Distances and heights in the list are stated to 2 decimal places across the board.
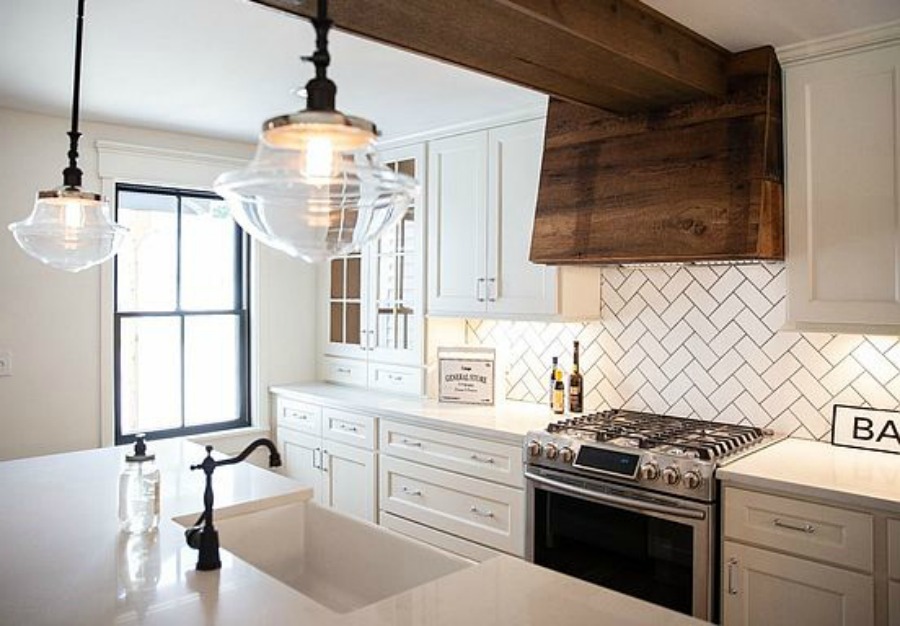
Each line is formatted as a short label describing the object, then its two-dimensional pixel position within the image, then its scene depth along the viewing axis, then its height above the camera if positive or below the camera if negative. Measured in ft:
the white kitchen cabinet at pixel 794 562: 7.25 -2.54
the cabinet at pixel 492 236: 11.37 +1.40
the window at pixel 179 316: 13.73 +0.02
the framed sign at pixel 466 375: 12.47 -0.99
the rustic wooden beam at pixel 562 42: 6.22 +2.65
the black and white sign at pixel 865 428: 8.77 -1.34
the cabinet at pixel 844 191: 8.11 +1.50
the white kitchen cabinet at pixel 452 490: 10.48 -2.67
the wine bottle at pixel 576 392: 11.54 -1.17
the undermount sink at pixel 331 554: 6.01 -2.14
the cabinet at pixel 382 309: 13.52 +0.18
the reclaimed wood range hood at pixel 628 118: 6.55 +2.58
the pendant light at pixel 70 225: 6.64 +0.86
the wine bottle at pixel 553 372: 11.78 -0.88
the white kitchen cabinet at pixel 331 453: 12.80 -2.55
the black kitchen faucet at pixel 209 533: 5.45 -1.63
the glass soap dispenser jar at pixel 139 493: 6.20 -1.51
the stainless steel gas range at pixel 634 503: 8.18 -2.23
